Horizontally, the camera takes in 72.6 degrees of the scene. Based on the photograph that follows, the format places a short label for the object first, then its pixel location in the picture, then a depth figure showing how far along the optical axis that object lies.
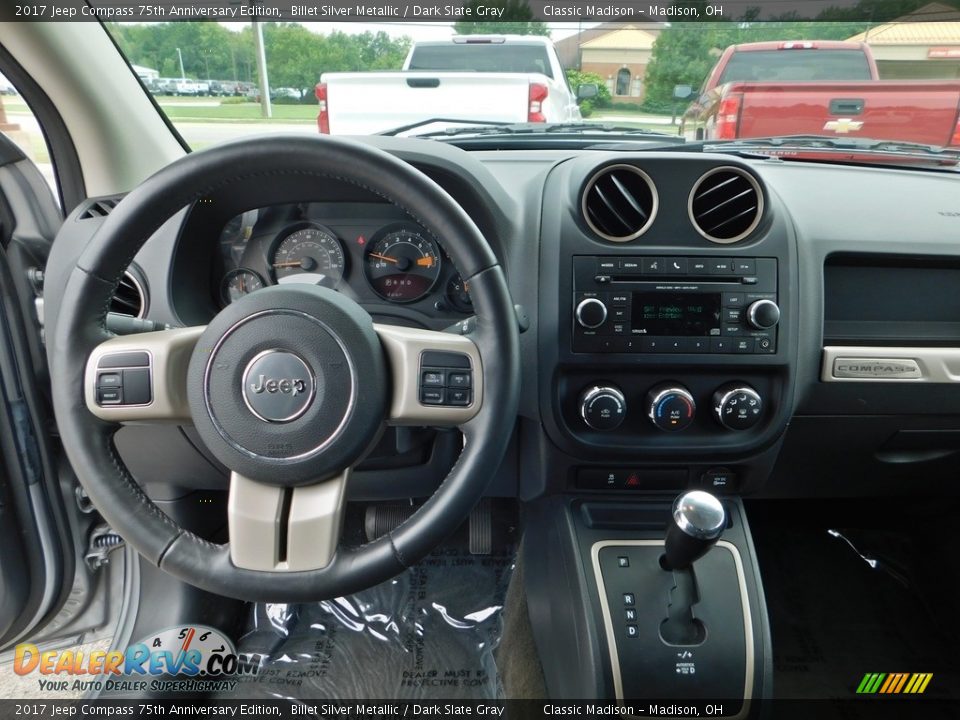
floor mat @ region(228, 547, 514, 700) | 1.82
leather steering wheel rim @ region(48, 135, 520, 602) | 0.96
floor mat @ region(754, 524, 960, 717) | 1.86
